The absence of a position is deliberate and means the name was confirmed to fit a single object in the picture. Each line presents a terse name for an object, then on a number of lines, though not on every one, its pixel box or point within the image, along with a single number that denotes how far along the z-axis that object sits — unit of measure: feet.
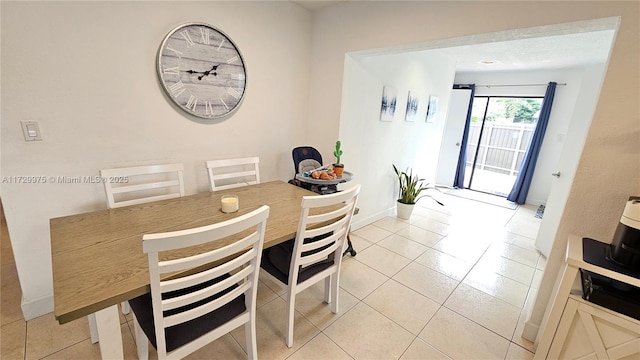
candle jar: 5.40
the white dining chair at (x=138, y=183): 5.27
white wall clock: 6.29
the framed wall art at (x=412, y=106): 11.76
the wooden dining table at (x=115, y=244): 2.98
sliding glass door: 16.58
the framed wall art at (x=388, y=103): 10.29
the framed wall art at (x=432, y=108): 13.32
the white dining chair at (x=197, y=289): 3.01
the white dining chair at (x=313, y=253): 4.57
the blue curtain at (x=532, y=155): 14.23
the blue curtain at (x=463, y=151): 16.91
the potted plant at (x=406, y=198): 11.94
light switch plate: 4.96
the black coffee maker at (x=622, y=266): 3.83
